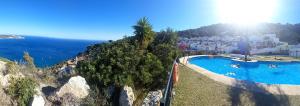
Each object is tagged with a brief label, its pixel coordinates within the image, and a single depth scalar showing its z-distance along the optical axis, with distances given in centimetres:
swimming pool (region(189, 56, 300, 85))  806
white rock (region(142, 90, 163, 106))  456
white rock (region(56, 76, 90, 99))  499
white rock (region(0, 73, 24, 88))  454
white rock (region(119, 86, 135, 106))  514
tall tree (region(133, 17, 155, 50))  991
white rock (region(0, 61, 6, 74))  489
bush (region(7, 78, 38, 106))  450
